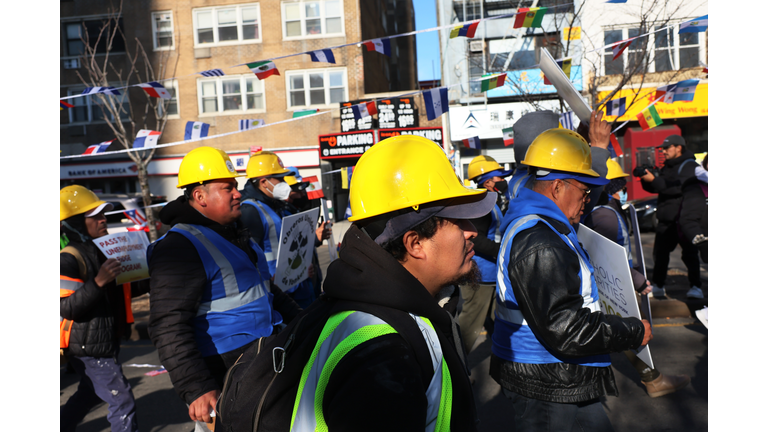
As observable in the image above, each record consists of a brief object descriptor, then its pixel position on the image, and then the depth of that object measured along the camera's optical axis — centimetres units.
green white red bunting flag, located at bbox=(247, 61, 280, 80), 622
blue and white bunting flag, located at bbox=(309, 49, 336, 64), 657
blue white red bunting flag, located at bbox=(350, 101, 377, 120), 885
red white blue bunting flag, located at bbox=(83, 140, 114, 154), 691
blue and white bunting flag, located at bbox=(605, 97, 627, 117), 809
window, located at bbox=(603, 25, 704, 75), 1903
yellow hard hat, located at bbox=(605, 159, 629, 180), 473
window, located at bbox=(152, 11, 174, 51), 2358
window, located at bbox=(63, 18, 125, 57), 2398
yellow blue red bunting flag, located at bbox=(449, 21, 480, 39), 666
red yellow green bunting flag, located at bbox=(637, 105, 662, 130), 811
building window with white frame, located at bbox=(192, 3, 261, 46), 2323
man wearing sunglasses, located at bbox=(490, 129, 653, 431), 216
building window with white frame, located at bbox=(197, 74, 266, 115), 2316
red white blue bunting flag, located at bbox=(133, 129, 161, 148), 670
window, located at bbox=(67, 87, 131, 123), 2394
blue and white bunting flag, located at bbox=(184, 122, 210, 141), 753
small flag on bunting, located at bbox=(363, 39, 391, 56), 636
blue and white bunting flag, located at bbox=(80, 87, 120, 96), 555
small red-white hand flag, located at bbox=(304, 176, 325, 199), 783
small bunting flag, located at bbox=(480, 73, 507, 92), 741
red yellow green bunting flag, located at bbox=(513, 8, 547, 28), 608
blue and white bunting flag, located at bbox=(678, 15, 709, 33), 579
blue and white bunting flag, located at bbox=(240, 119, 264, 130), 947
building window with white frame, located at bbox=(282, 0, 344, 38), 2294
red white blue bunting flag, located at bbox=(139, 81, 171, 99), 643
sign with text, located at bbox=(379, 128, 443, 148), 2097
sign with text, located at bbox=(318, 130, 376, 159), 2197
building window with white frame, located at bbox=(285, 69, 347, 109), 2297
